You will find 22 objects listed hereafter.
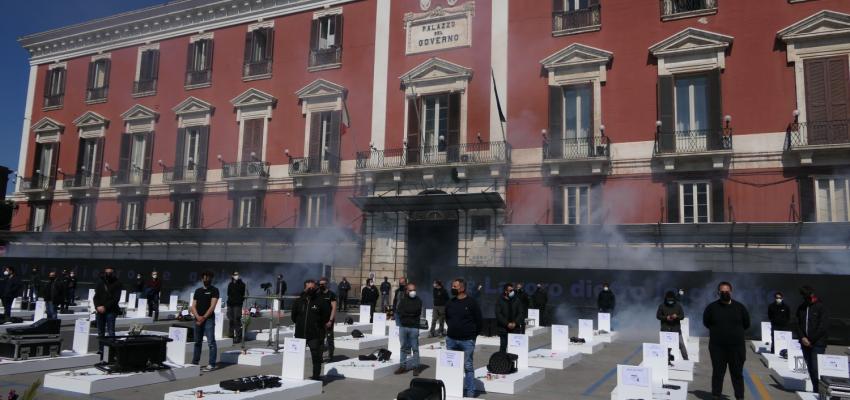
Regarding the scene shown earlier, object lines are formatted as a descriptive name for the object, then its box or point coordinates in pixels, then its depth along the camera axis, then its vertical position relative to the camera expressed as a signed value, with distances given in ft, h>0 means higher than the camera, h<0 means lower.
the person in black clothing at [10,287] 60.75 -2.82
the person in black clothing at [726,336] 30.14 -2.77
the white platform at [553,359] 43.65 -6.08
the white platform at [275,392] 29.55 -6.28
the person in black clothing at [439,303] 58.59 -3.14
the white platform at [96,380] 32.01 -6.34
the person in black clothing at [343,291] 87.97 -3.26
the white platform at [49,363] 36.88 -6.48
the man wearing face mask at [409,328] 39.22 -3.72
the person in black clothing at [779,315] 52.08 -2.86
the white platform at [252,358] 42.57 -6.39
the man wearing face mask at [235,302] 50.03 -3.00
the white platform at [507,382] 34.50 -6.23
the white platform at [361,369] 38.34 -6.33
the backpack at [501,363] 37.70 -5.54
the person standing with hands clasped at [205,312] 38.88 -3.00
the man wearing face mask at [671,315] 43.96 -2.64
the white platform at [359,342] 52.65 -6.38
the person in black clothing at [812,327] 33.63 -2.46
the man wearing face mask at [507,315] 40.98 -2.80
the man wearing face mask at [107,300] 43.78 -2.75
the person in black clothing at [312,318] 36.22 -3.01
